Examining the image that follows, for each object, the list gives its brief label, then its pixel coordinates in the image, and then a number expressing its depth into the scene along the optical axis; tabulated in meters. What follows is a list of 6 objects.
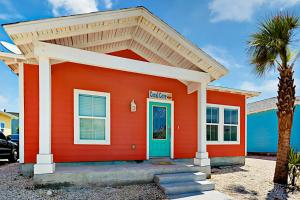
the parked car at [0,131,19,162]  8.99
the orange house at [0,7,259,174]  5.03
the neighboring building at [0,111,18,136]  20.23
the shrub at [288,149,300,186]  6.27
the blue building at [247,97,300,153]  14.35
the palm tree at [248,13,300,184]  6.07
